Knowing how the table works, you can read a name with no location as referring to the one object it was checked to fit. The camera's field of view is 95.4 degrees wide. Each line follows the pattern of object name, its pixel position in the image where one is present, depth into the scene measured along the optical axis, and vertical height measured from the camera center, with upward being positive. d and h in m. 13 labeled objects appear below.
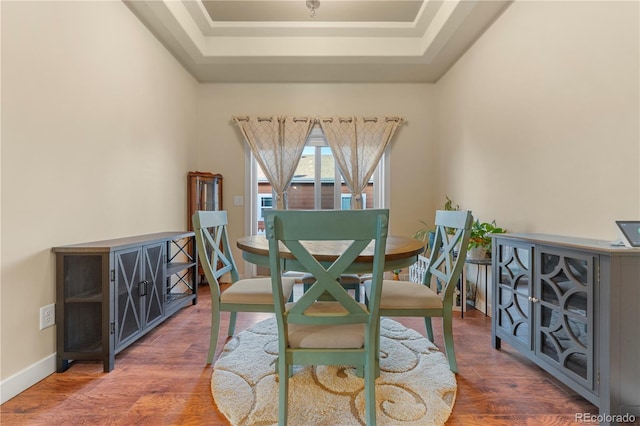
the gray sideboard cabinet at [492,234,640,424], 1.21 -0.49
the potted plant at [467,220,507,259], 2.35 -0.24
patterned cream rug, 1.30 -0.91
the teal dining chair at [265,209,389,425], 1.07 -0.39
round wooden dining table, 1.35 -0.21
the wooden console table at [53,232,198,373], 1.69 -0.54
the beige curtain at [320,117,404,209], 3.67 +0.89
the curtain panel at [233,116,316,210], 3.65 +0.88
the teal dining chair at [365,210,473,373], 1.58 -0.47
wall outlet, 1.63 -0.60
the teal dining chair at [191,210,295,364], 1.68 -0.48
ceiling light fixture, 2.62 +1.88
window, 3.89 +0.32
